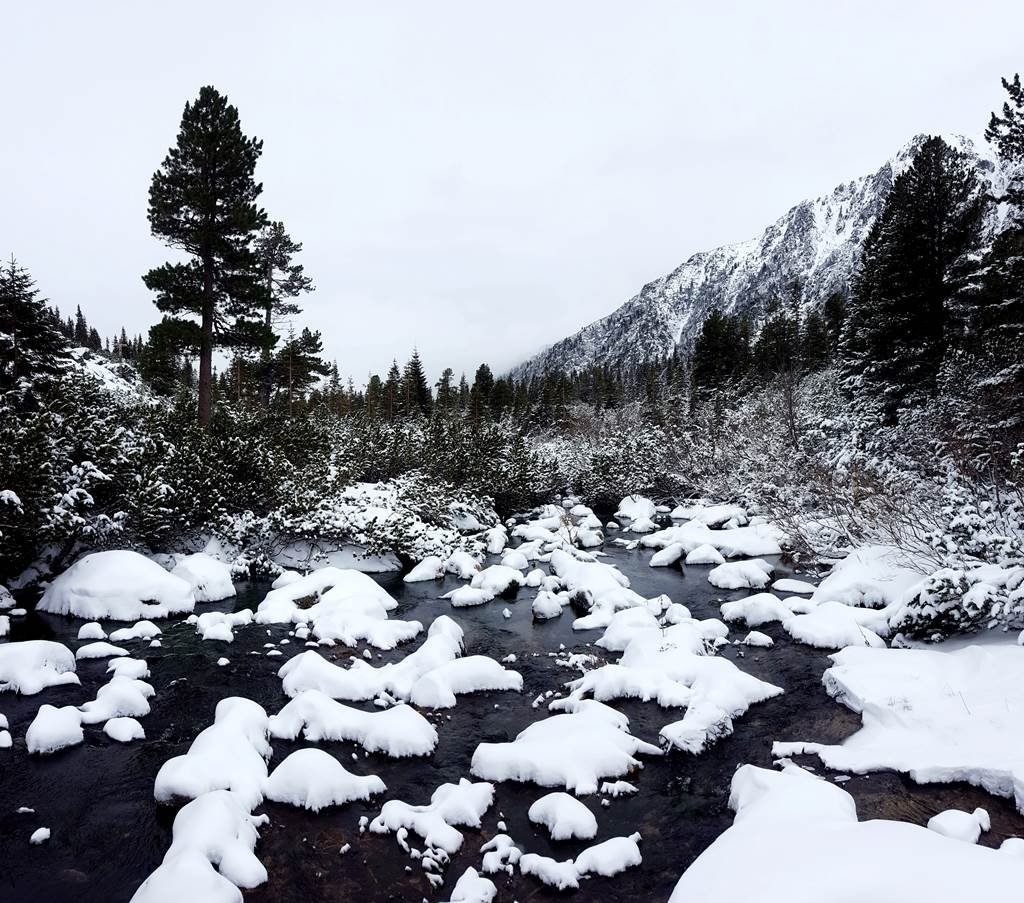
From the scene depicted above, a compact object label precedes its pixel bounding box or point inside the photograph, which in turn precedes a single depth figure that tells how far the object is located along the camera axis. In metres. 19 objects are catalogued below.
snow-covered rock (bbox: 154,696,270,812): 6.91
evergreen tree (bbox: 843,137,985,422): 21.58
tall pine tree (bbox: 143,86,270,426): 20.45
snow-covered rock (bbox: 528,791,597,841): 6.52
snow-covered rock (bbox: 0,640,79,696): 9.58
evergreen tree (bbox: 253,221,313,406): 29.77
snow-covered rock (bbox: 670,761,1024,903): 4.17
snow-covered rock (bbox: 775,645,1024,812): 6.98
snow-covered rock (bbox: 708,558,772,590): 16.84
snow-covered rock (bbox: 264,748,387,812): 7.00
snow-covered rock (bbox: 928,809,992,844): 5.69
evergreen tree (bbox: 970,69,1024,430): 16.14
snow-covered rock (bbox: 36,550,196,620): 13.29
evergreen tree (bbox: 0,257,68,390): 16.41
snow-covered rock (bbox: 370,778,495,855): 6.40
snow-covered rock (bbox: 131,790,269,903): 5.19
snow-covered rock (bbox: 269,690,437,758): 8.38
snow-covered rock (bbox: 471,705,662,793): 7.52
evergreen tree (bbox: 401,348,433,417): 57.78
